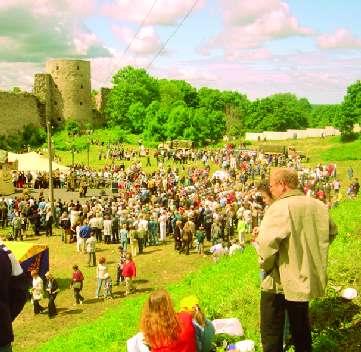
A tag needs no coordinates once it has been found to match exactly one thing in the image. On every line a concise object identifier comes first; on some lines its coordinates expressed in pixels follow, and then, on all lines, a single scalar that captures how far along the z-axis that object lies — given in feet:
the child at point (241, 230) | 64.03
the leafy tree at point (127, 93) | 245.45
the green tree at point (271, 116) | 355.36
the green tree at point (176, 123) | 217.99
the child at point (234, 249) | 50.29
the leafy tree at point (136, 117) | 238.07
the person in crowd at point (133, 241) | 63.67
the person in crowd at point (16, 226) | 71.04
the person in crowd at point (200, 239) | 62.34
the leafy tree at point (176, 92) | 296.92
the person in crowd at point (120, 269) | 50.83
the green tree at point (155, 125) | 221.46
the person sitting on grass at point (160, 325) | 13.65
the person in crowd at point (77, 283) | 46.85
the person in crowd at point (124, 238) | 62.64
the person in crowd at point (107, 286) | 48.19
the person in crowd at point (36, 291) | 45.80
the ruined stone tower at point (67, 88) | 239.50
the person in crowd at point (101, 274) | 47.78
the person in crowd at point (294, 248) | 14.02
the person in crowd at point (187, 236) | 62.69
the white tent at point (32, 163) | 113.60
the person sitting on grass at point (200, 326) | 16.07
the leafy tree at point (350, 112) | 227.61
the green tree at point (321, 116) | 526.82
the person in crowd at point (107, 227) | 67.56
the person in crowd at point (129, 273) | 48.85
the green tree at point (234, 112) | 346.66
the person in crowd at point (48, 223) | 73.98
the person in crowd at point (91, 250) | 58.18
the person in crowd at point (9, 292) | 11.32
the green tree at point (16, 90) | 221.76
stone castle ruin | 235.20
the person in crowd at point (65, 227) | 70.28
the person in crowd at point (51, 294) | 45.68
